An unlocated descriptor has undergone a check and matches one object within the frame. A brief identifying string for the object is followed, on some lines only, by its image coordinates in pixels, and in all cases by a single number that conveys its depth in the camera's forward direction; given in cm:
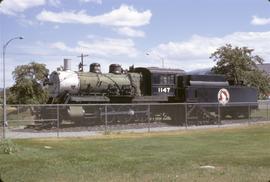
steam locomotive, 2995
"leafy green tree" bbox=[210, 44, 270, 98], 6328
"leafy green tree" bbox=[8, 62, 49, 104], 5944
